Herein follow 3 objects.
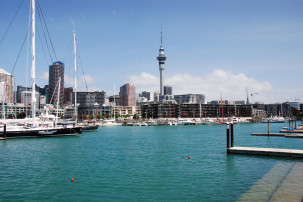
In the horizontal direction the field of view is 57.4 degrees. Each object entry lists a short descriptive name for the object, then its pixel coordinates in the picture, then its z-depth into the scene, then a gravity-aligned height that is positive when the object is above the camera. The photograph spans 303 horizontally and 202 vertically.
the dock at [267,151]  31.81 -5.21
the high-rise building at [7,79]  178.21 +20.71
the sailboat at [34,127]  60.38 -4.38
